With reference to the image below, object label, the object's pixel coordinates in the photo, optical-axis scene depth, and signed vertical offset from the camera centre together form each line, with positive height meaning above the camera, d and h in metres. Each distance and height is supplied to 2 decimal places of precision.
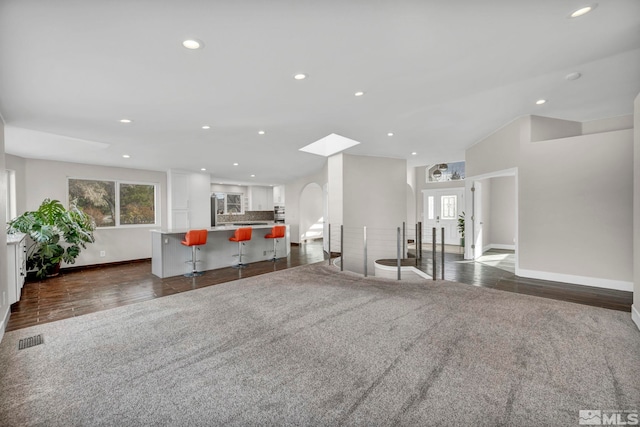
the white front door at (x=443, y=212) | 9.51 -0.07
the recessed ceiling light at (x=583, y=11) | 2.08 +1.55
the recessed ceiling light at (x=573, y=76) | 3.34 +1.66
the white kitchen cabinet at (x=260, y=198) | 11.10 +0.57
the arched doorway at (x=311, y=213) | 10.68 -0.08
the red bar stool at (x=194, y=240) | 5.10 -0.53
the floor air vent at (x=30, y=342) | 2.62 -1.27
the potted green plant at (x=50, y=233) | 4.88 -0.39
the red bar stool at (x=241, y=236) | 5.84 -0.52
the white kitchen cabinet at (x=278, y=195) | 11.40 +0.70
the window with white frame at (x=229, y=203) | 10.43 +0.35
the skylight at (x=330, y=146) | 6.34 +1.60
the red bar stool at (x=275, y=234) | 6.78 -0.56
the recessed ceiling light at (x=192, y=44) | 2.11 +1.33
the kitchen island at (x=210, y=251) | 5.30 -0.86
